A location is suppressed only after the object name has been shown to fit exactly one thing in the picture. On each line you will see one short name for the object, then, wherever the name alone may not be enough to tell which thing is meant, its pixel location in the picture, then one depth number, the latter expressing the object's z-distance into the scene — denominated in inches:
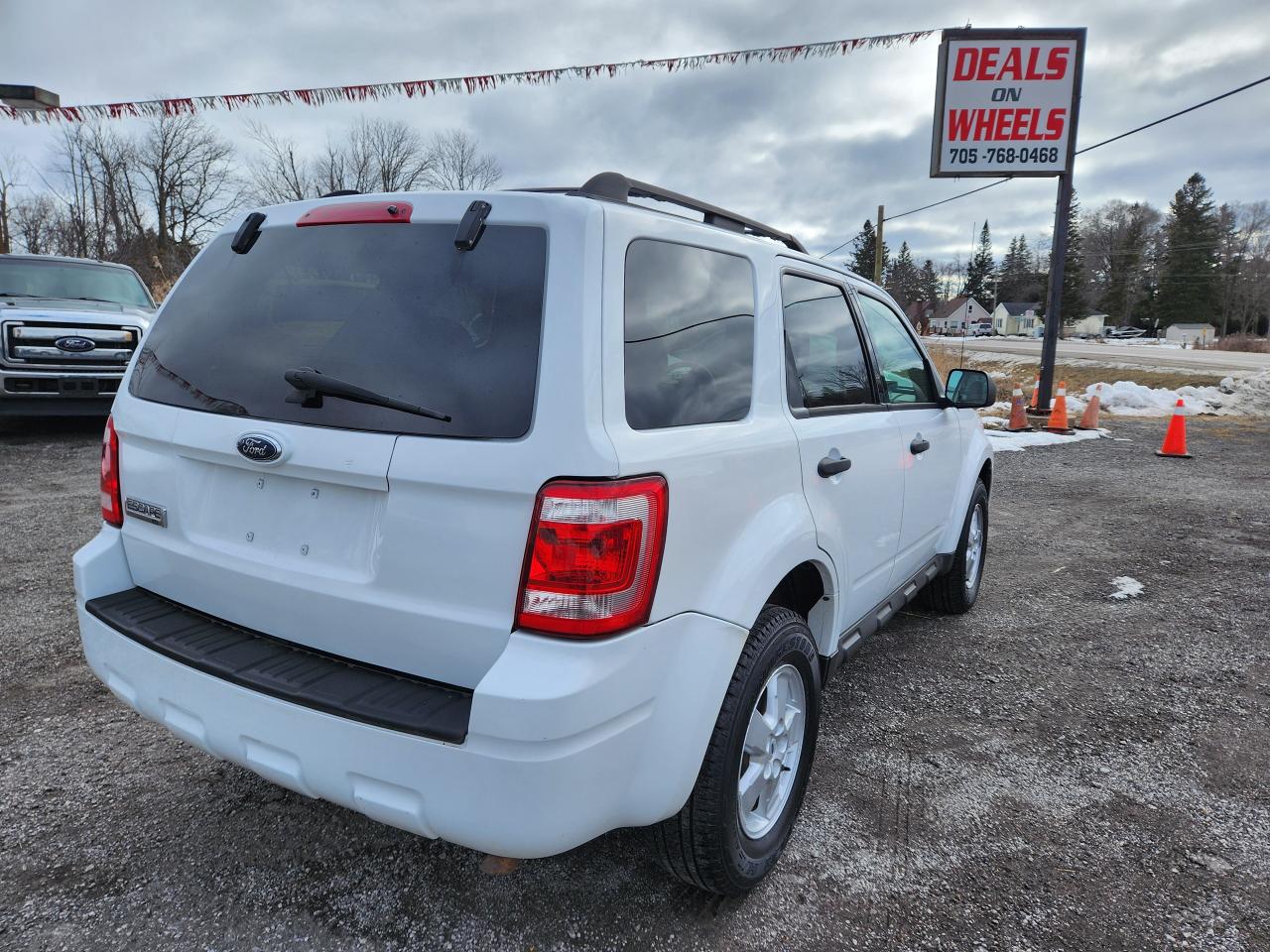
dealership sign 503.8
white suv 63.2
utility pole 1039.0
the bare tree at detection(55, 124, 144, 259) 1728.6
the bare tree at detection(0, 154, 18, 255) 1507.8
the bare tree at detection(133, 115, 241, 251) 1734.7
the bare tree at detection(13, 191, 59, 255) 1934.1
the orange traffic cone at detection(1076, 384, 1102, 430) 494.0
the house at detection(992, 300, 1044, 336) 3852.1
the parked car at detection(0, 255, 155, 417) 309.7
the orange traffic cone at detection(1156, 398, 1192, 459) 392.5
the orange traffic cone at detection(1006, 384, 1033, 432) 487.8
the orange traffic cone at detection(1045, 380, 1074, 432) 474.9
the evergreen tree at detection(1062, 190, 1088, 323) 3115.2
